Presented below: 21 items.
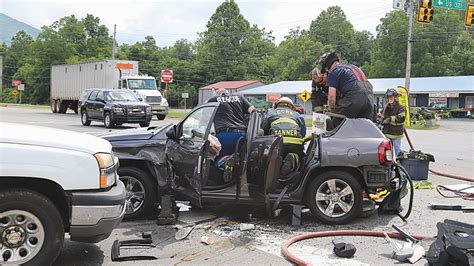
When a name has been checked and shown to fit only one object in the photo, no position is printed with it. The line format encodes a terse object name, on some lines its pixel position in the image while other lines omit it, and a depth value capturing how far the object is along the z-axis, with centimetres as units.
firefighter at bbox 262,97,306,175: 620
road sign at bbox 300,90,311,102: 2640
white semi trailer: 2919
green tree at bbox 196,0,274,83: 8531
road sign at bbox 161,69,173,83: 3462
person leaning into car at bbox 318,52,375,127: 661
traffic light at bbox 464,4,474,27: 2069
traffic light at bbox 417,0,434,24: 2091
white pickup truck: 396
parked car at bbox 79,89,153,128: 2211
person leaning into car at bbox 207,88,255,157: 625
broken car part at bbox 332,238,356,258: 480
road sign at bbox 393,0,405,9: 2231
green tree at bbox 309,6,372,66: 9112
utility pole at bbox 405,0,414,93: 2803
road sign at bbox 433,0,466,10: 2098
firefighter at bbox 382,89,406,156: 948
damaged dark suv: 572
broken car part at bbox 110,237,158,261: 468
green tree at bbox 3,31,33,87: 10144
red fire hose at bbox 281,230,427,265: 525
